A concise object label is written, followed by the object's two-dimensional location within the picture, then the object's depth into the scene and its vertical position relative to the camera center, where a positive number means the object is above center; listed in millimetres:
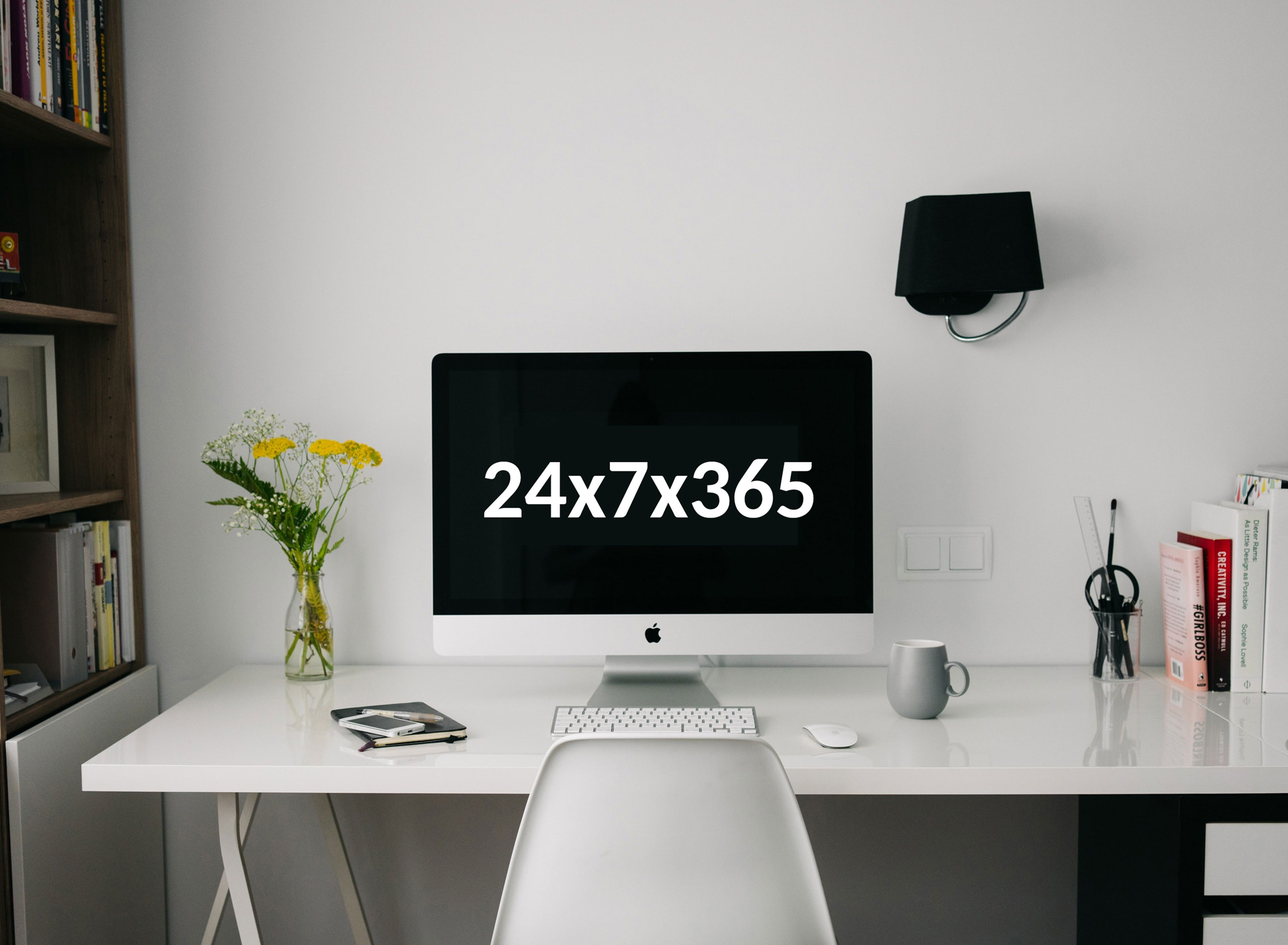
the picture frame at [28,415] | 1599 +47
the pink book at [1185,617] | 1614 -320
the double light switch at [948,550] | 1802 -217
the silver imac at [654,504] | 1562 -111
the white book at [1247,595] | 1589 -273
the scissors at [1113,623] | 1676 -333
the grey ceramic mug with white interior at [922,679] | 1438 -371
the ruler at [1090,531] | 1774 -182
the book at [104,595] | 1672 -271
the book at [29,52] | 1490 +617
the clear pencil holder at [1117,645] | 1677 -375
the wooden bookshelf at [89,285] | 1716 +290
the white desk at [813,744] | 1251 -438
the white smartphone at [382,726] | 1354 -413
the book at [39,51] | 1515 +628
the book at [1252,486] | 1634 -95
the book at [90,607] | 1638 -285
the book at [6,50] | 1436 +599
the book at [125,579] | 1740 -253
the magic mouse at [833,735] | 1316 -421
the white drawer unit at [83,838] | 1386 -643
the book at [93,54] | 1668 +688
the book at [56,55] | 1558 +640
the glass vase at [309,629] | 1691 -338
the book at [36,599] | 1551 -255
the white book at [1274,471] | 1642 -68
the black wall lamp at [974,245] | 1655 +333
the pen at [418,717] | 1401 -412
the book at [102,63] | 1704 +682
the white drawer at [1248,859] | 1256 -567
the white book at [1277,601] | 1581 -281
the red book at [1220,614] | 1618 -309
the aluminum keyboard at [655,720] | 1351 -412
